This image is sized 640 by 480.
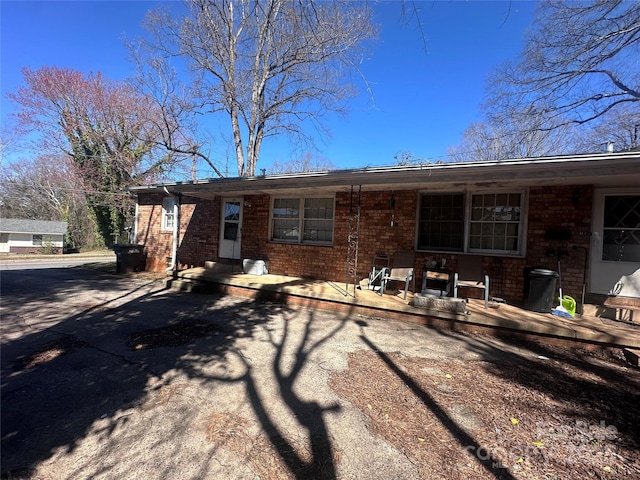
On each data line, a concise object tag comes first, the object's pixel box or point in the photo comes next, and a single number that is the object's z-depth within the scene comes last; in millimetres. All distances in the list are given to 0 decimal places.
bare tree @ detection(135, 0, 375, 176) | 12875
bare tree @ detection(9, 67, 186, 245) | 20969
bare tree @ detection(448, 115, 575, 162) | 17228
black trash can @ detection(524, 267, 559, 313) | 5418
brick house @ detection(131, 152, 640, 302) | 5512
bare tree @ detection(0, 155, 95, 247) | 32375
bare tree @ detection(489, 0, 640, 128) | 8922
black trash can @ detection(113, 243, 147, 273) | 11078
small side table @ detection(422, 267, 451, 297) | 6070
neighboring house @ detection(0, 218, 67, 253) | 32969
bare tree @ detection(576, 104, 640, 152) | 13494
